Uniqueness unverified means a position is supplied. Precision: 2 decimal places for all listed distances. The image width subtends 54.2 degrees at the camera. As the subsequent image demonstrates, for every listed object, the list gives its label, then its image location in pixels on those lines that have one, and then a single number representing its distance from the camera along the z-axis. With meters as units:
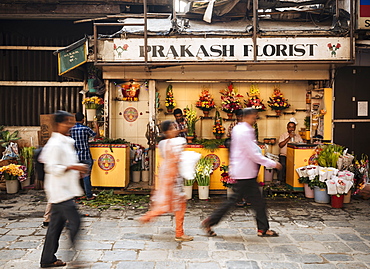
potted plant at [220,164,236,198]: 8.69
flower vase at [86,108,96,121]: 10.17
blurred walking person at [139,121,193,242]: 5.48
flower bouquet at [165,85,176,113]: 10.47
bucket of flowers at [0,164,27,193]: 9.48
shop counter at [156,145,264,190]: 9.08
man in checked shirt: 8.48
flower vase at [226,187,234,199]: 8.82
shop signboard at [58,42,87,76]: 9.19
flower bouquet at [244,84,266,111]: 10.34
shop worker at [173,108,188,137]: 9.23
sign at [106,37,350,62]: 8.50
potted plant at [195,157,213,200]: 8.67
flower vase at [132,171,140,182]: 10.23
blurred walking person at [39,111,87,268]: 4.43
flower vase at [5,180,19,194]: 9.61
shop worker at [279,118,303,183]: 10.09
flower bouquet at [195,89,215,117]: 10.33
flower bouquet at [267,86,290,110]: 10.37
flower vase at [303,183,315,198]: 8.92
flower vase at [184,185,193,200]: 8.77
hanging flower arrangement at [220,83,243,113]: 10.19
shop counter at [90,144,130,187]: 9.30
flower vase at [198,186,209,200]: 8.77
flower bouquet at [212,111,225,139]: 10.32
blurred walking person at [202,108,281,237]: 5.63
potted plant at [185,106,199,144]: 9.99
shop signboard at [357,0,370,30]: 8.90
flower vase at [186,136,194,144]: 9.32
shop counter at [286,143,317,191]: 9.20
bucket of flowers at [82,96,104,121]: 10.14
